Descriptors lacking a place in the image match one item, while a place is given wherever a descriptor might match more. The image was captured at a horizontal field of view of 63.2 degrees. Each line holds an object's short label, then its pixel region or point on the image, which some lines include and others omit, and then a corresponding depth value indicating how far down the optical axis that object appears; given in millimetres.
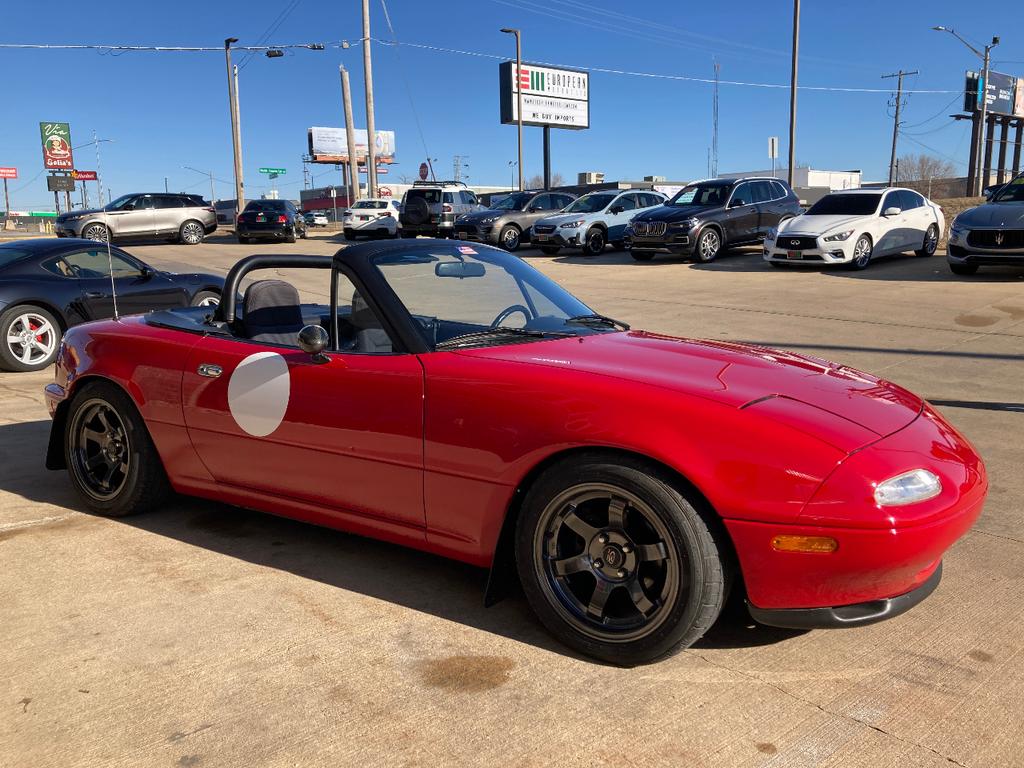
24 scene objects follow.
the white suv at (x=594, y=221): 21062
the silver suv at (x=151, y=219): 24031
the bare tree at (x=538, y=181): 103488
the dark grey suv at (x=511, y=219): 23125
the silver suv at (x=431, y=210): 24641
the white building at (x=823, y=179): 83188
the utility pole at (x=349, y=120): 32875
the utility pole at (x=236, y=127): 34719
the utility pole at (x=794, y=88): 24891
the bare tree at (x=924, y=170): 104062
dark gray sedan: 13094
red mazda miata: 2525
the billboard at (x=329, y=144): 91312
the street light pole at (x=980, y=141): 36150
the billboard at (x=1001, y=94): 58812
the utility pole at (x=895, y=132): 67500
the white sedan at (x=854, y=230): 15438
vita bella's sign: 62422
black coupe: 8344
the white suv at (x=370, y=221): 27250
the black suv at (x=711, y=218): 17922
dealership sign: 46125
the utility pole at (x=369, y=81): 30188
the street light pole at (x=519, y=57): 36809
